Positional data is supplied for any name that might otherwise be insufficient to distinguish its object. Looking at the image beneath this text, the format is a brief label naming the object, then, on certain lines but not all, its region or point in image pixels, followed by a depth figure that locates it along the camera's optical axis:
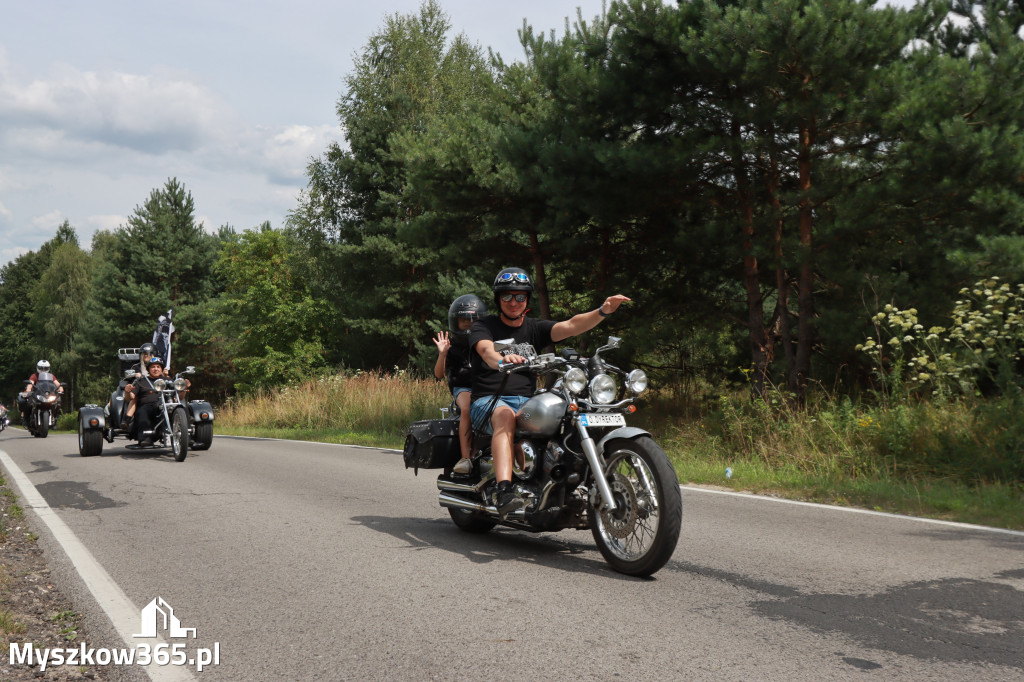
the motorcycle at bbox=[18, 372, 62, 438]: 23.72
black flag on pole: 17.72
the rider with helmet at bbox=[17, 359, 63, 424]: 24.44
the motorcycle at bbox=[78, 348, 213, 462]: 13.82
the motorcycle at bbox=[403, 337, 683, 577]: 5.17
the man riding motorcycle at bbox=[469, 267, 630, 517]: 5.89
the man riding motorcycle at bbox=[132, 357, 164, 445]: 14.34
